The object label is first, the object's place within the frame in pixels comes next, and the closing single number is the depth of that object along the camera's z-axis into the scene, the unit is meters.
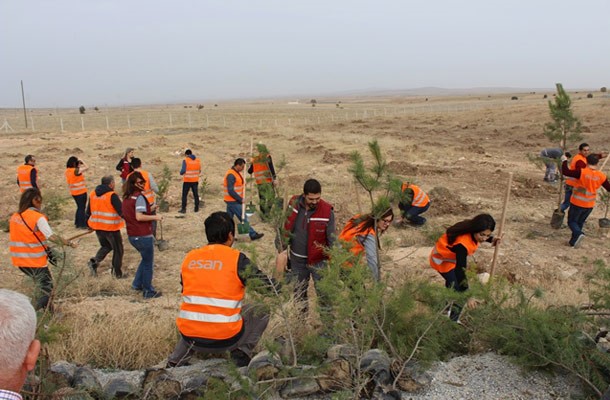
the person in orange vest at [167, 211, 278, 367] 3.41
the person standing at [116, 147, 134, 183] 9.20
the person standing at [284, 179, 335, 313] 4.59
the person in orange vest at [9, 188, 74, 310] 5.07
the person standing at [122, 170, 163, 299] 6.05
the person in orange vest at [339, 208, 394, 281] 4.19
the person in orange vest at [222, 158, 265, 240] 8.37
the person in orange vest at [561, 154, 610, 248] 7.70
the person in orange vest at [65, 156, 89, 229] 8.91
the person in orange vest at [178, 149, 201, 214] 10.22
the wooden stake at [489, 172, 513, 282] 4.84
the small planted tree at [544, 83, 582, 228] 8.73
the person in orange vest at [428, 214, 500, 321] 4.34
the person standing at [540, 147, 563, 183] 12.23
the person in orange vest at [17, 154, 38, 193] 8.85
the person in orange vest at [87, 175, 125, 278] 6.55
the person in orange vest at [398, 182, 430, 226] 9.09
